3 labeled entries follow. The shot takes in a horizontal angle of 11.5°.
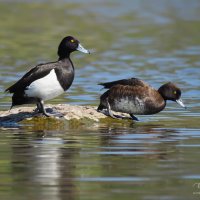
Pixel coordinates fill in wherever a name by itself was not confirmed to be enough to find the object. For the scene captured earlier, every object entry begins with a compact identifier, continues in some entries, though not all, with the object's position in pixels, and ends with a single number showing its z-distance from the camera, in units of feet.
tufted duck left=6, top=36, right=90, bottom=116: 54.13
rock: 54.34
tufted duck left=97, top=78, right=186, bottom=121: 55.93
